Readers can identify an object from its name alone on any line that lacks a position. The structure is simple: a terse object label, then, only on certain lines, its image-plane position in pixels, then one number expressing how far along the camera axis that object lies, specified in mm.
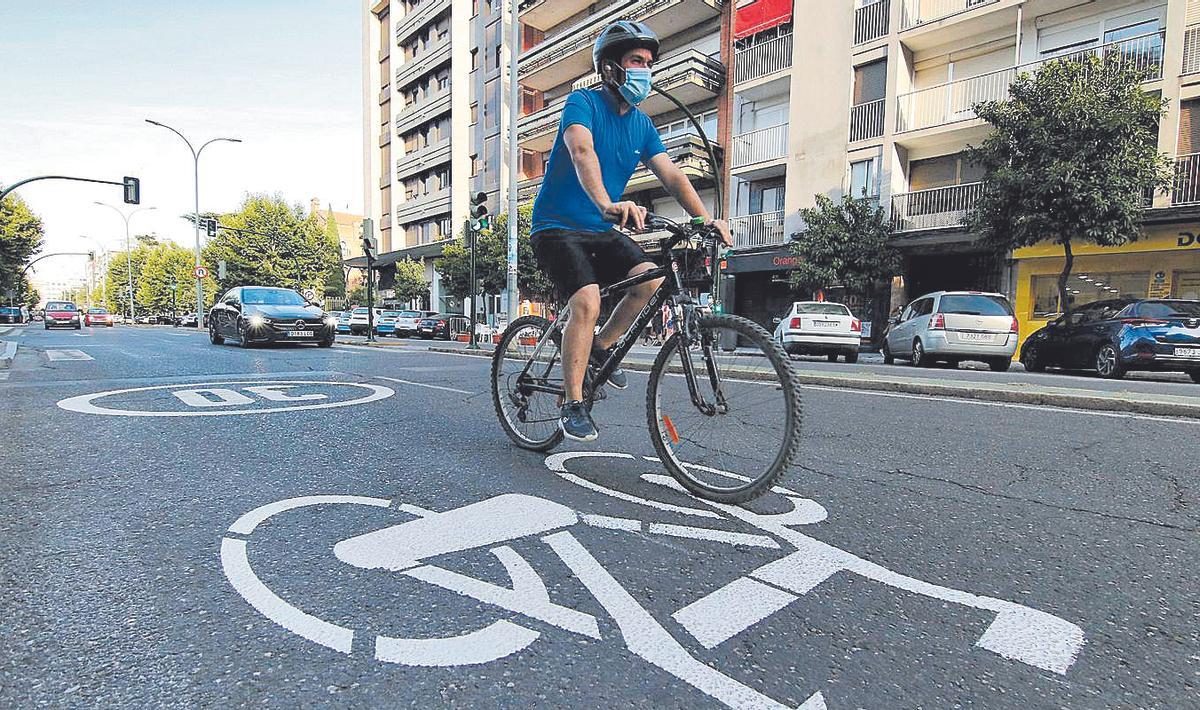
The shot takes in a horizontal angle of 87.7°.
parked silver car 12047
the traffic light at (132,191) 26047
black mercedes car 13438
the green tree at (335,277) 52219
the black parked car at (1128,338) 9711
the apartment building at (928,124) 15883
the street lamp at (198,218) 36919
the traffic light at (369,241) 18344
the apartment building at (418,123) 39312
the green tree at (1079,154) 13609
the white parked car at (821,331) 14047
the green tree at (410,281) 39594
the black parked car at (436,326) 30984
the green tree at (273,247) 48250
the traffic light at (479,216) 15344
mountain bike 2631
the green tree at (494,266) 28422
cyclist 3012
